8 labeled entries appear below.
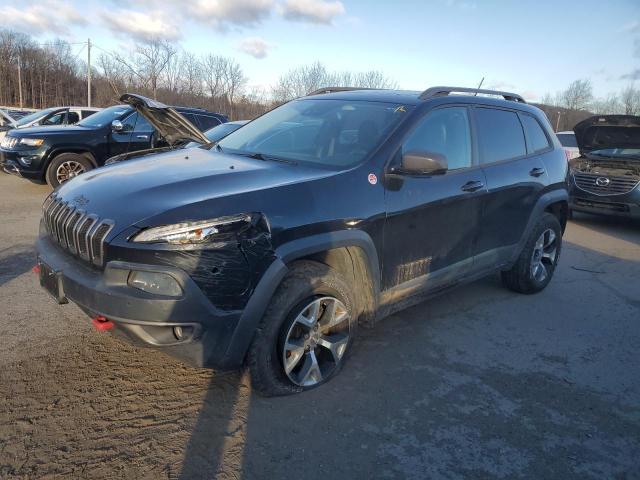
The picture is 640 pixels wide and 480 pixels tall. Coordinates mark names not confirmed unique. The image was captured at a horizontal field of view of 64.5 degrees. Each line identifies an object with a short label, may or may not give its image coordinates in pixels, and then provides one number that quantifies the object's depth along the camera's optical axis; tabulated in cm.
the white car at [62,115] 1284
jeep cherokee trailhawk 252
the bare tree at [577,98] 5722
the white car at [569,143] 1273
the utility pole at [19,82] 6253
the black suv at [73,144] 897
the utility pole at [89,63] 4250
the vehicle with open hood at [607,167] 892
